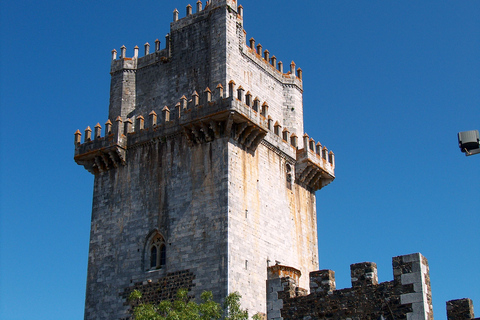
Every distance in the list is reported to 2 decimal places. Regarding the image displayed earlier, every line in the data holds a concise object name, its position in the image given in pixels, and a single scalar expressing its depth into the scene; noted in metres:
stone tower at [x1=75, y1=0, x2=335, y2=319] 29.59
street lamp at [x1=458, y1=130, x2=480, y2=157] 15.21
